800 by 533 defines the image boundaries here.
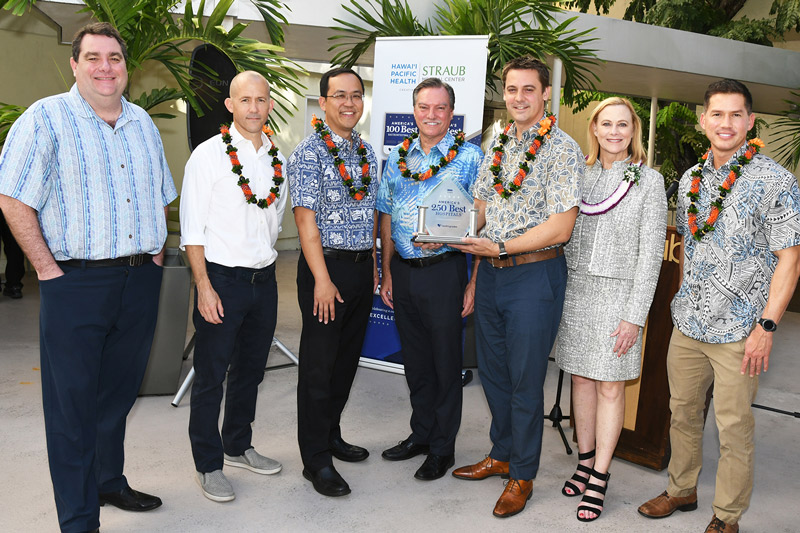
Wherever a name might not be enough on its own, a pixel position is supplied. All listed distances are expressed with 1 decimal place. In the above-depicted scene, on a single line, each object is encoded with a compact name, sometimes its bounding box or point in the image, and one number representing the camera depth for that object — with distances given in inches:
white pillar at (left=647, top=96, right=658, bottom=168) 432.1
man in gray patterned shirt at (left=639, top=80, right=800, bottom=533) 100.8
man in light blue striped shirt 95.3
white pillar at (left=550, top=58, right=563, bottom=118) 269.0
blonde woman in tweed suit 112.0
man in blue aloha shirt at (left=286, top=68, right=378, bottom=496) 116.6
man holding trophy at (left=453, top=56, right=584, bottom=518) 112.3
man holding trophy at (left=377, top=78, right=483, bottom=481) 124.2
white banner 177.3
